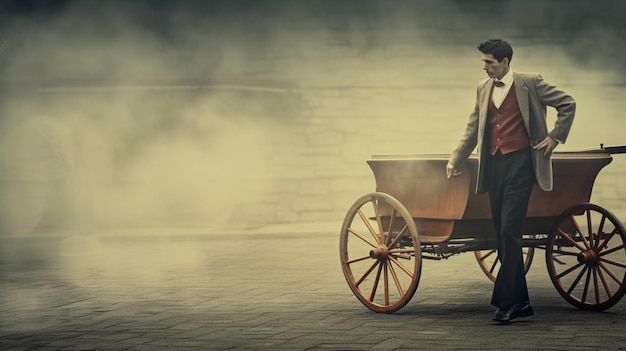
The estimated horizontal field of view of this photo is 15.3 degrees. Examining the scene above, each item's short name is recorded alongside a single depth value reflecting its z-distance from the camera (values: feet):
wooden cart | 44.39
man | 42.86
